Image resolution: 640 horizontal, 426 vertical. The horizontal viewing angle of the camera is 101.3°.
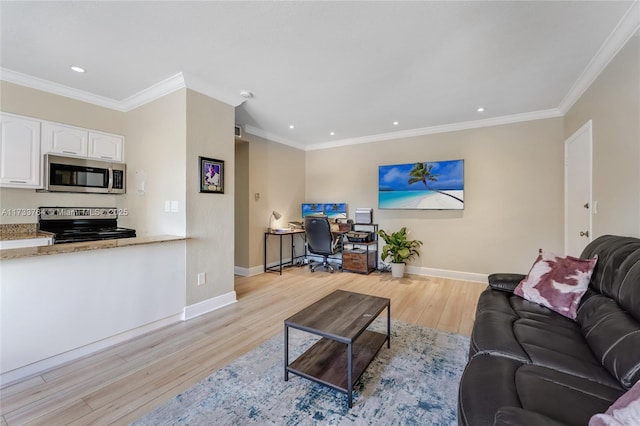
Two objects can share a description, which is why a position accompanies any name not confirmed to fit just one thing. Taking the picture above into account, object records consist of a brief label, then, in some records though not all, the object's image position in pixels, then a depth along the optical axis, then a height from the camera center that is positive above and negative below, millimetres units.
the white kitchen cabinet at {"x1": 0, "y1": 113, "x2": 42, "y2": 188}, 2662 +608
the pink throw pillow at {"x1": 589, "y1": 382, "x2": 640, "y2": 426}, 711 -554
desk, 4606 -574
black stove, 2957 -164
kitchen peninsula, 1772 -695
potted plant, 4375 -625
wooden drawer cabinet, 4637 -858
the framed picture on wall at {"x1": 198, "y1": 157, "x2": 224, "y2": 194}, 2902 +415
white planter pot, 4391 -947
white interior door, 2745 +280
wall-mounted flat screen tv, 4191 +476
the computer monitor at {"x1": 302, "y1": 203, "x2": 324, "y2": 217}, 5453 +97
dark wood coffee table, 1581 -943
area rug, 1455 -1136
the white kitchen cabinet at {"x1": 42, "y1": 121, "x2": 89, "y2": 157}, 2926 +823
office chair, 4452 -434
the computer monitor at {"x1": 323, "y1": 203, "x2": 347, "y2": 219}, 5293 +57
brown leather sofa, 946 -678
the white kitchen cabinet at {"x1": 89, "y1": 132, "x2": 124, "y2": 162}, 3234 +822
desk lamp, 4910 -52
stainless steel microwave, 2959 +428
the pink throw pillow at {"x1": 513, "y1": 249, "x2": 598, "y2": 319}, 1727 -483
